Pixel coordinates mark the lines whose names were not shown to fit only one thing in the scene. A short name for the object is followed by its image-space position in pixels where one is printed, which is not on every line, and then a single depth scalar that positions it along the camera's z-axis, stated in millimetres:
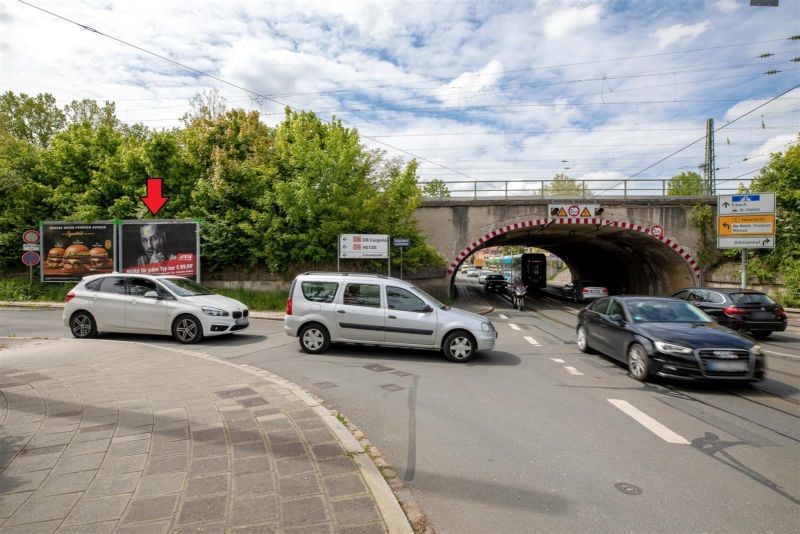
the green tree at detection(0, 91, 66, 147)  37250
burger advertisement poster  19688
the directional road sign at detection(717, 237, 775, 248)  19250
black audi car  6652
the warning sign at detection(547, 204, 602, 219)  23391
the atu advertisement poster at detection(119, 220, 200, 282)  18688
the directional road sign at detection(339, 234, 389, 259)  18875
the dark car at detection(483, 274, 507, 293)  39094
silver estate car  8836
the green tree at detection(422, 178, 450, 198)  24347
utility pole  34994
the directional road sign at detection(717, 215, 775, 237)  19203
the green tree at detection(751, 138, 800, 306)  20906
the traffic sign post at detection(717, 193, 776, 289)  19188
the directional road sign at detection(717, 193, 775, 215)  19172
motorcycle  22312
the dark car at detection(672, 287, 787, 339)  12672
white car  10242
